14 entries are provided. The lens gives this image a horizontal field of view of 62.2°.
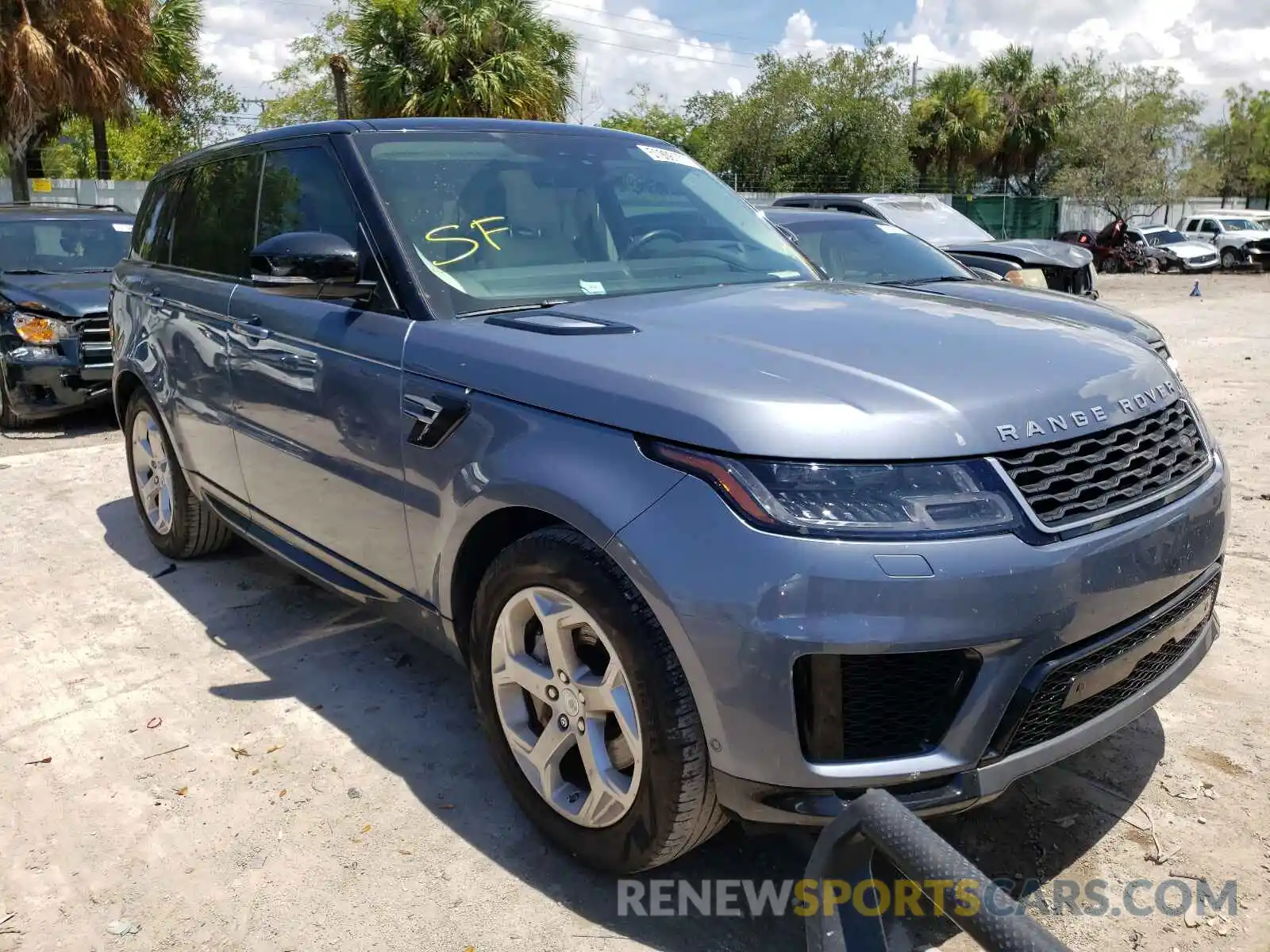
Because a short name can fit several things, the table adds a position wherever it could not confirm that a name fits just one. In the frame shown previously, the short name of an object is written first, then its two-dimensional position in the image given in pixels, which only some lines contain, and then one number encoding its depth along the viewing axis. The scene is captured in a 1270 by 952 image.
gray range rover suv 2.08
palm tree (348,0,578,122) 18.70
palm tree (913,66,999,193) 39.62
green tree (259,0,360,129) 32.22
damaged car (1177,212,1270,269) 29.12
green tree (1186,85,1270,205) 51.81
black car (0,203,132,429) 8.02
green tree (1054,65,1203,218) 34.81
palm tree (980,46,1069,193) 41.06
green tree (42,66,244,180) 37.00
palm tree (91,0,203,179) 19.08
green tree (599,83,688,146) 43.03
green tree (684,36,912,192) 35.47
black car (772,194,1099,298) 9.73
